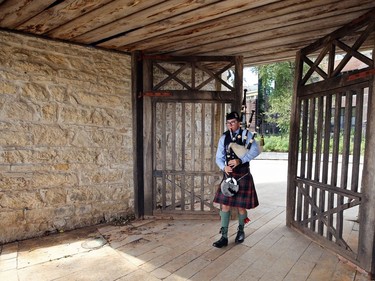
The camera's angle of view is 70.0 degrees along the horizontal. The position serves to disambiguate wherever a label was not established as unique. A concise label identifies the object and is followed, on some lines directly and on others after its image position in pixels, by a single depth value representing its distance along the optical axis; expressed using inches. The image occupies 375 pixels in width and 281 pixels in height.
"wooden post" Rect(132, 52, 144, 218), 165.0
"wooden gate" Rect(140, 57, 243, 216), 165.3
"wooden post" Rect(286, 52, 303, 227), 151.7
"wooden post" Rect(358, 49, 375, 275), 103.7
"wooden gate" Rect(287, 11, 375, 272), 106.3
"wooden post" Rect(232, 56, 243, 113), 165.3
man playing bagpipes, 129.2
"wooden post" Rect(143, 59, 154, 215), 165.6
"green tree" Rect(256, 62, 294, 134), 674.8
